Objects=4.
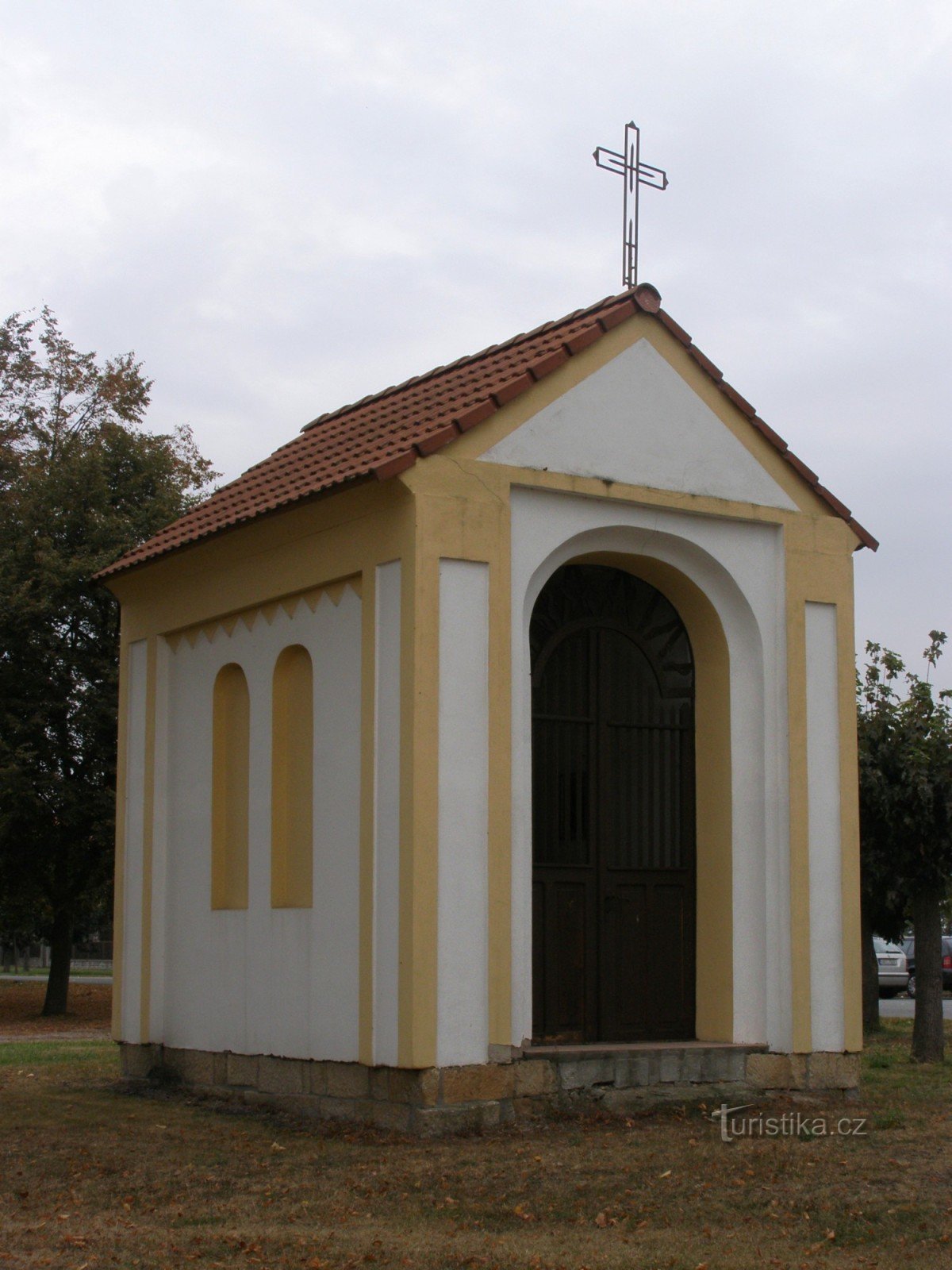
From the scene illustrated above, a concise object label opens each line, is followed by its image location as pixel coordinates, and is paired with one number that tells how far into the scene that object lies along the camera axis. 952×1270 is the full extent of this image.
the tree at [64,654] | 26.30
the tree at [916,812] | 15.61
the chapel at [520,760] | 10.87
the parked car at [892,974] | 34.53
